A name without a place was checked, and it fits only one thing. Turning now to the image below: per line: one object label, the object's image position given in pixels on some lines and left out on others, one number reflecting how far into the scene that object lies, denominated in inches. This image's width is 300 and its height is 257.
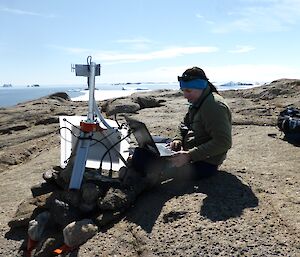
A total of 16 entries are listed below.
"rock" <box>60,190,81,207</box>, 130.8
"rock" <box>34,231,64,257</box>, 120.9
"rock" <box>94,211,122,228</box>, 125.9
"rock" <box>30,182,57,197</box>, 149.5
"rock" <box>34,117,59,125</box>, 355.6
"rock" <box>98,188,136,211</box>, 127.7
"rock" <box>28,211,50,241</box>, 127.4
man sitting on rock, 128.5
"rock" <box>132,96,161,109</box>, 414.2
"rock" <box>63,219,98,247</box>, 119.3
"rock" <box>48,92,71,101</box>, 553.2
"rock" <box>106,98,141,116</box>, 369.9
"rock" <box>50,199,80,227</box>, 127.0
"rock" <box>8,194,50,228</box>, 135.4
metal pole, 134.8
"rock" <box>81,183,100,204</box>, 129.9
